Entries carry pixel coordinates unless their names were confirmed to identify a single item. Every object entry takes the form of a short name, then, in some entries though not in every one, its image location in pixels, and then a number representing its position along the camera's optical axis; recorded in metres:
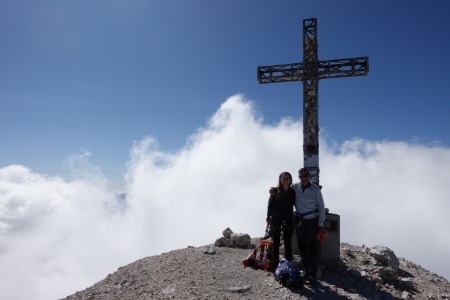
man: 7.71
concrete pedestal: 9.28
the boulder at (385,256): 11.05
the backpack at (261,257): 8.86
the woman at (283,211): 7.98
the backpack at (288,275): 7.34
